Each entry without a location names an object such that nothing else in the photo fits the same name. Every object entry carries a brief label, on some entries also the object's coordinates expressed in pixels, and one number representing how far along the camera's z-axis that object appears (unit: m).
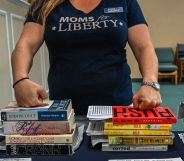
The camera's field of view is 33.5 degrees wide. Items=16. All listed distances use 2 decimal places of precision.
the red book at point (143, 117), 0.75
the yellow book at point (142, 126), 0.75
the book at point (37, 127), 0.75
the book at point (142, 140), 0.75
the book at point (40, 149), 0.75
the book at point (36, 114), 0.74
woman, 1.02
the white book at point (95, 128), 0.78
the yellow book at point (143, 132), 0.75
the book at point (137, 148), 0.76
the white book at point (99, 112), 0.77
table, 0.73
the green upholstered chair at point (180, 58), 6.68
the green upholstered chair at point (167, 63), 6.51
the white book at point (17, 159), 0.73
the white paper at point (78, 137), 0.78
